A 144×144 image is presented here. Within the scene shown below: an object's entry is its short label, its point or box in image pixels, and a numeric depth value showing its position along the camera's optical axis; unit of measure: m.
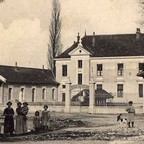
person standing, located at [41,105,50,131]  21.76
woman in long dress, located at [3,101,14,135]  19.53
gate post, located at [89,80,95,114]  42.03
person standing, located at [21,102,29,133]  20.15
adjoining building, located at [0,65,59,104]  55.06
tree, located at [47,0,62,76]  60.44
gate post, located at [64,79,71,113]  43.41
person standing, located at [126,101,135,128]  24.50
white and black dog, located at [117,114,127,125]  26.67
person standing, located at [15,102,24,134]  19.94
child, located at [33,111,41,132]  21.98
